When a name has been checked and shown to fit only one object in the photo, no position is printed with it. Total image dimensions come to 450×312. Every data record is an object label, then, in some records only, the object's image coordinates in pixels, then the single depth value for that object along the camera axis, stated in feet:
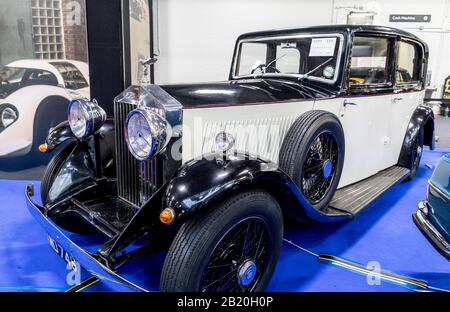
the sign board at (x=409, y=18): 27.75
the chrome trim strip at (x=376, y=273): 6.64
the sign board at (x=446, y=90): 29.94
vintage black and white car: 4.99
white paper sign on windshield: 8.52
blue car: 6.43
